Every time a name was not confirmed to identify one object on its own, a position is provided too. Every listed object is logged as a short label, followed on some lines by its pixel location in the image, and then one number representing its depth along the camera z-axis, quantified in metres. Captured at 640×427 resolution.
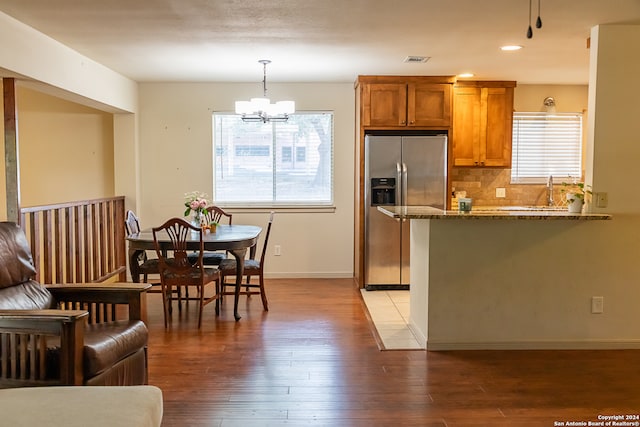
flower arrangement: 5.14
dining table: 4.61
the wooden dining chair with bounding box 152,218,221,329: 4.46
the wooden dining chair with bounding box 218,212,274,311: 4.98
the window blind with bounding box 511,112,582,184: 6.57
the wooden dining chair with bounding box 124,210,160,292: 4.90
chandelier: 5.16
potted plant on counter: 3.95
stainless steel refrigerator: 5.89
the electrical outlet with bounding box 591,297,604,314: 3.97
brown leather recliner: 2.52
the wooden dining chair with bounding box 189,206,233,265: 5.25
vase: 5.19
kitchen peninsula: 3.93
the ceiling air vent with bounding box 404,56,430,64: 5.00
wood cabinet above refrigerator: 5.91
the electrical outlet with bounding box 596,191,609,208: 3.97
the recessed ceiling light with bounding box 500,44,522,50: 4.52
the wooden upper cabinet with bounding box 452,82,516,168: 6.18
